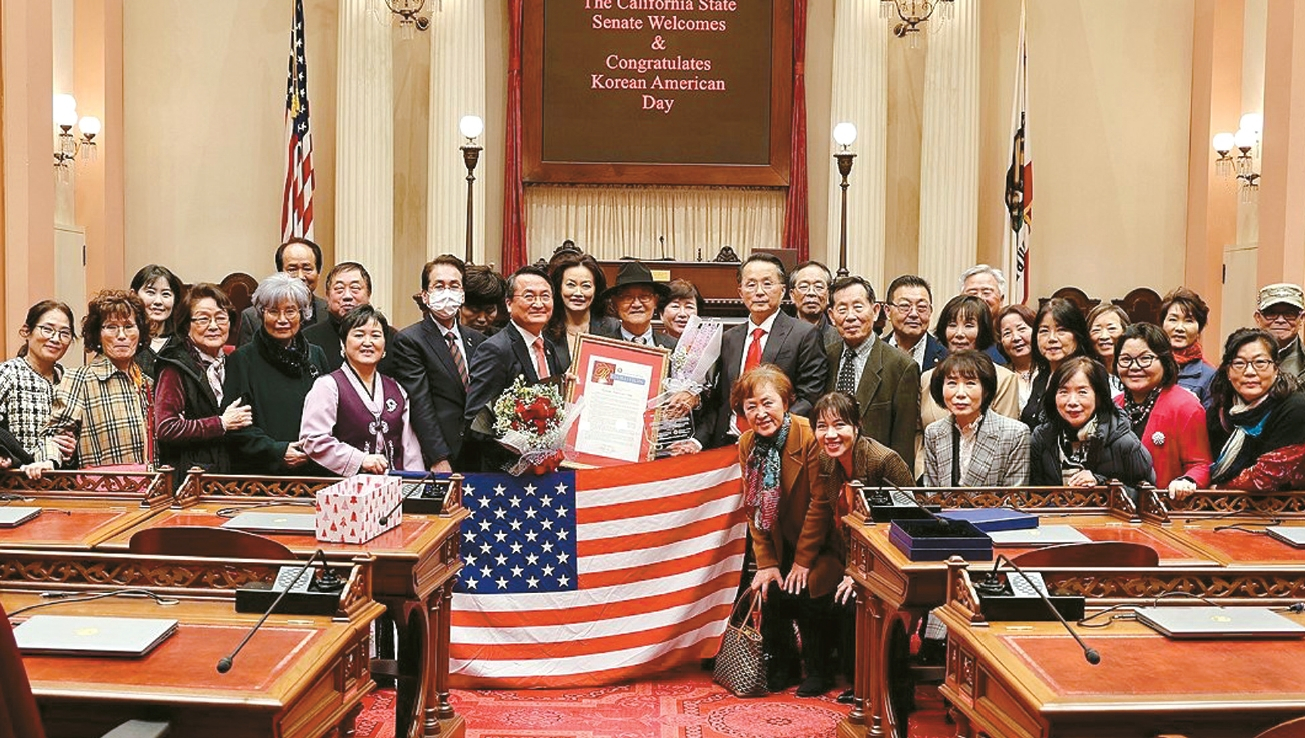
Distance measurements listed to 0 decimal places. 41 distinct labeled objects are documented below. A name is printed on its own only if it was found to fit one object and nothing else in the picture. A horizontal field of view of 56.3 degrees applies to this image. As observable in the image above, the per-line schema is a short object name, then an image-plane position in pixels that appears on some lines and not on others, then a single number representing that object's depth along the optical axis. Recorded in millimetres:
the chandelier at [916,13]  12430
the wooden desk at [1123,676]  2457
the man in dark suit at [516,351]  5363
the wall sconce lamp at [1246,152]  11750
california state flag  11195
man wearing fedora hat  5965
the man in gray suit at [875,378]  5602
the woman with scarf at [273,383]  5156
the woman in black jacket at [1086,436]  4715
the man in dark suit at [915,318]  6070
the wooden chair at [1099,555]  3441
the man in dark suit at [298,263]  6660
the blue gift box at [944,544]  3688
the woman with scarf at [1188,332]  6043
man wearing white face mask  5617
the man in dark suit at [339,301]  5988
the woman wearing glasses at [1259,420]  4578
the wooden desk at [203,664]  2418
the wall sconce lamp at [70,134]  11438
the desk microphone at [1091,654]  2637
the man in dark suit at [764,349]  5746
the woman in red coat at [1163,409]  4965
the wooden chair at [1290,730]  2035
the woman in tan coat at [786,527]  5152
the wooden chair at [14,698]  1915
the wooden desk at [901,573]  3746
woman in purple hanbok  4984
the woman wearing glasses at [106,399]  5297
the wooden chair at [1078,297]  12094
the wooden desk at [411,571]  3771
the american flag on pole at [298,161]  11383
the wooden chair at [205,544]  3371
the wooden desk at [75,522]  3764
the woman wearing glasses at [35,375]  5195
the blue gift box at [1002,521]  4156
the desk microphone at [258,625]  2508
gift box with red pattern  3811
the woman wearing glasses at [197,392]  5113
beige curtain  13727
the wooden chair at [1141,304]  12445
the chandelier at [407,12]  12492
